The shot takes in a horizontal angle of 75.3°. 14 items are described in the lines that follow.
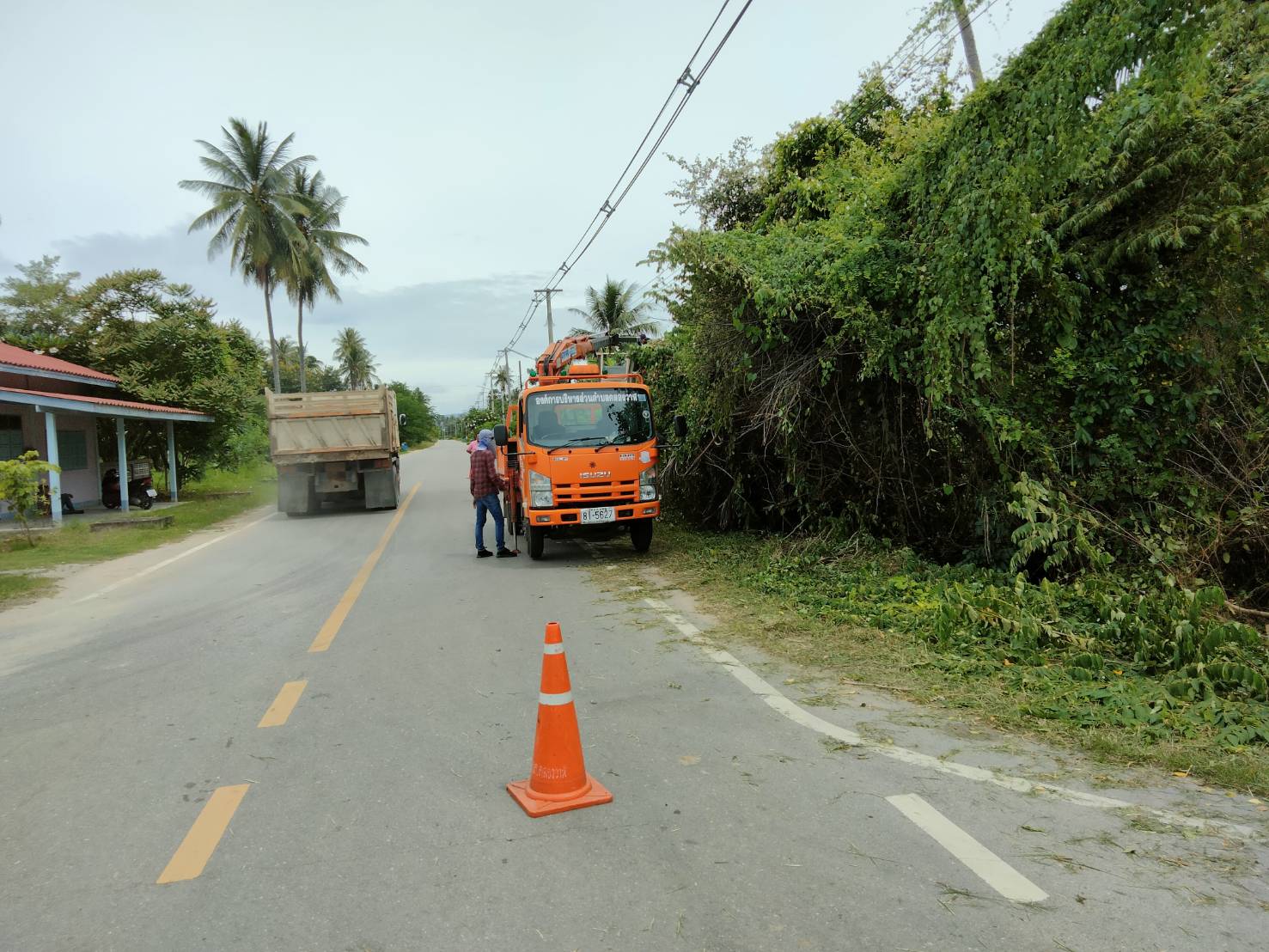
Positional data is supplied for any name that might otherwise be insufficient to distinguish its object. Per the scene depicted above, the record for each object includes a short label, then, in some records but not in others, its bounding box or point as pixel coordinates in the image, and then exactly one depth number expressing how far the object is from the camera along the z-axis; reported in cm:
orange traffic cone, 369
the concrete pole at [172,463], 2378
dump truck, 1791
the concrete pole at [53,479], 1661
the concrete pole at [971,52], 1494
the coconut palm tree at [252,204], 3462
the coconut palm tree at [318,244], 3844
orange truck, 1044
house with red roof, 1739
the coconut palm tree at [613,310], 4331
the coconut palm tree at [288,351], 6366
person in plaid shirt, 1153
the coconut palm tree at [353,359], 7981
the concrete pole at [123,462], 2047
